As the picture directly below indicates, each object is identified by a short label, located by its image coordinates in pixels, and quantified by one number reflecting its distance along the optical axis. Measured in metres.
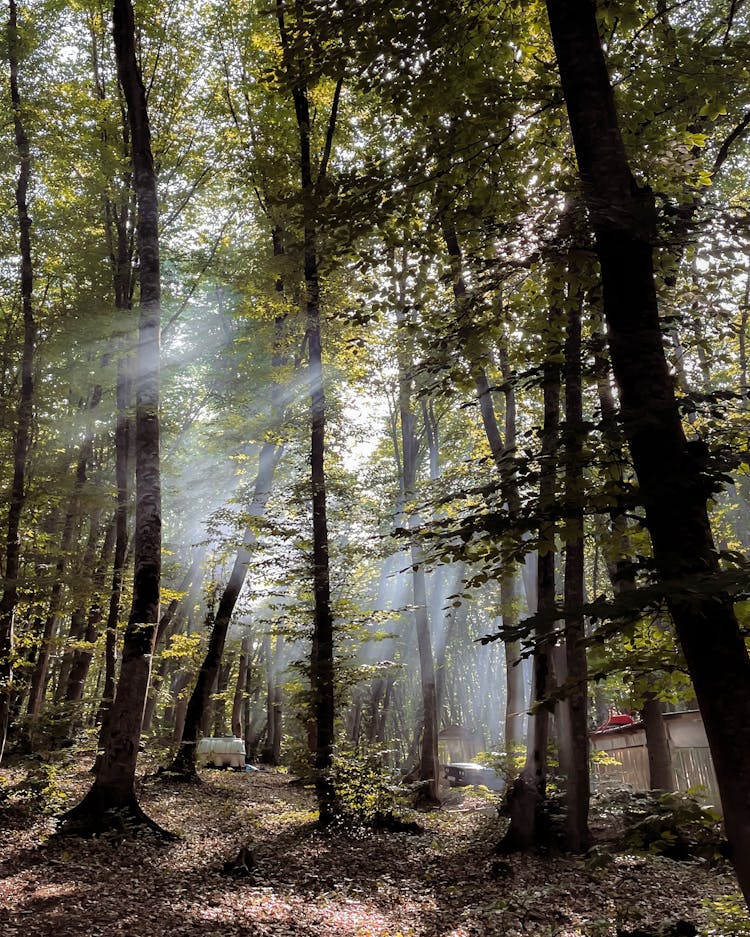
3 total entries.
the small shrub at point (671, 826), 3.48
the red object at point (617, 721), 18.75
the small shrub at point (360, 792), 10.39
